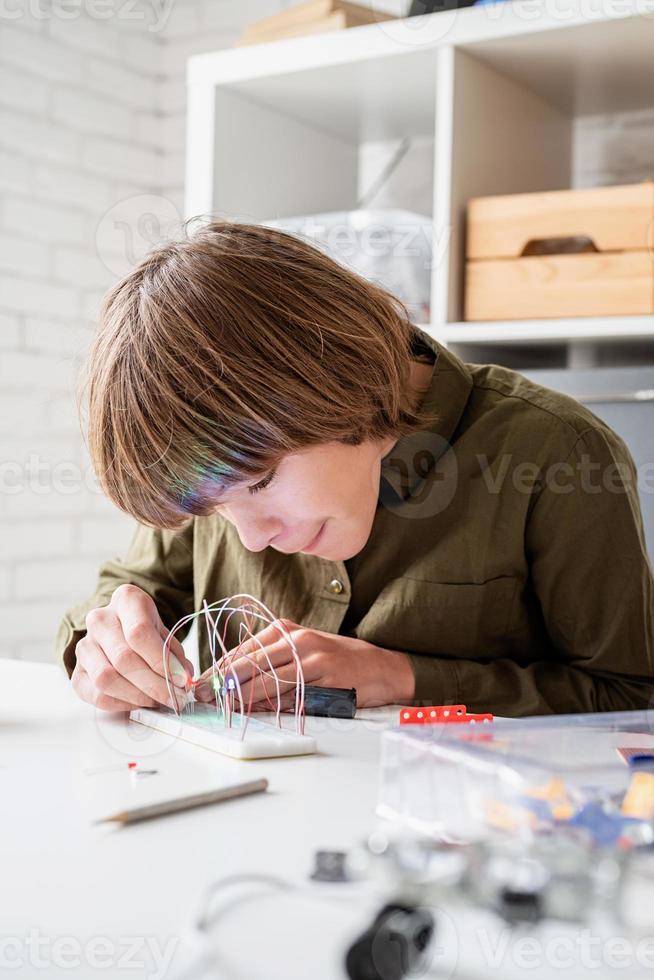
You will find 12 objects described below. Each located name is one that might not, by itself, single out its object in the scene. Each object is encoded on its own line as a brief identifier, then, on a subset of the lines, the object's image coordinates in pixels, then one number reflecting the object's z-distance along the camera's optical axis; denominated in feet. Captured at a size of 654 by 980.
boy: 2.95
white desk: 1.52
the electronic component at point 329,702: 3.16
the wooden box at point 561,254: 5.41
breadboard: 2.69
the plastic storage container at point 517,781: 1.66
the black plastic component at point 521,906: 1.54
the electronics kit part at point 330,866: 1.78
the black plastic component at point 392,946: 1.45
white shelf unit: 5.65
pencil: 2.11
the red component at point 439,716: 2.86
